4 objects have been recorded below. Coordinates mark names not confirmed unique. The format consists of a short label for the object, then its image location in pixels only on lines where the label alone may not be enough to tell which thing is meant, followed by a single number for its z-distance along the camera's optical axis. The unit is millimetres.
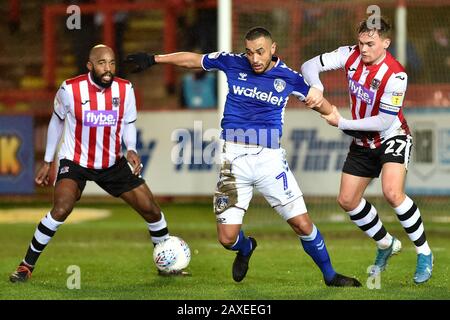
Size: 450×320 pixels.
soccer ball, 17328
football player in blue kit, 15898
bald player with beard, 17578
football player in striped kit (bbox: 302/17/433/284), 16422
